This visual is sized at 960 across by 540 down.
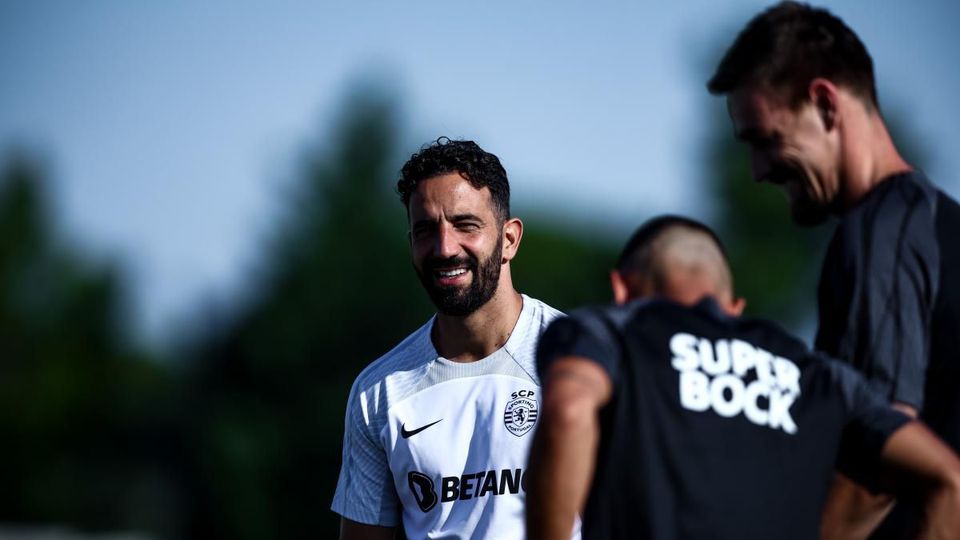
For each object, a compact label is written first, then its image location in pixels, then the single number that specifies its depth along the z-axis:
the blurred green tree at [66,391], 133.50
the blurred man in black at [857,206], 8.52
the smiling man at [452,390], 13.52
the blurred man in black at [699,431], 8.16
